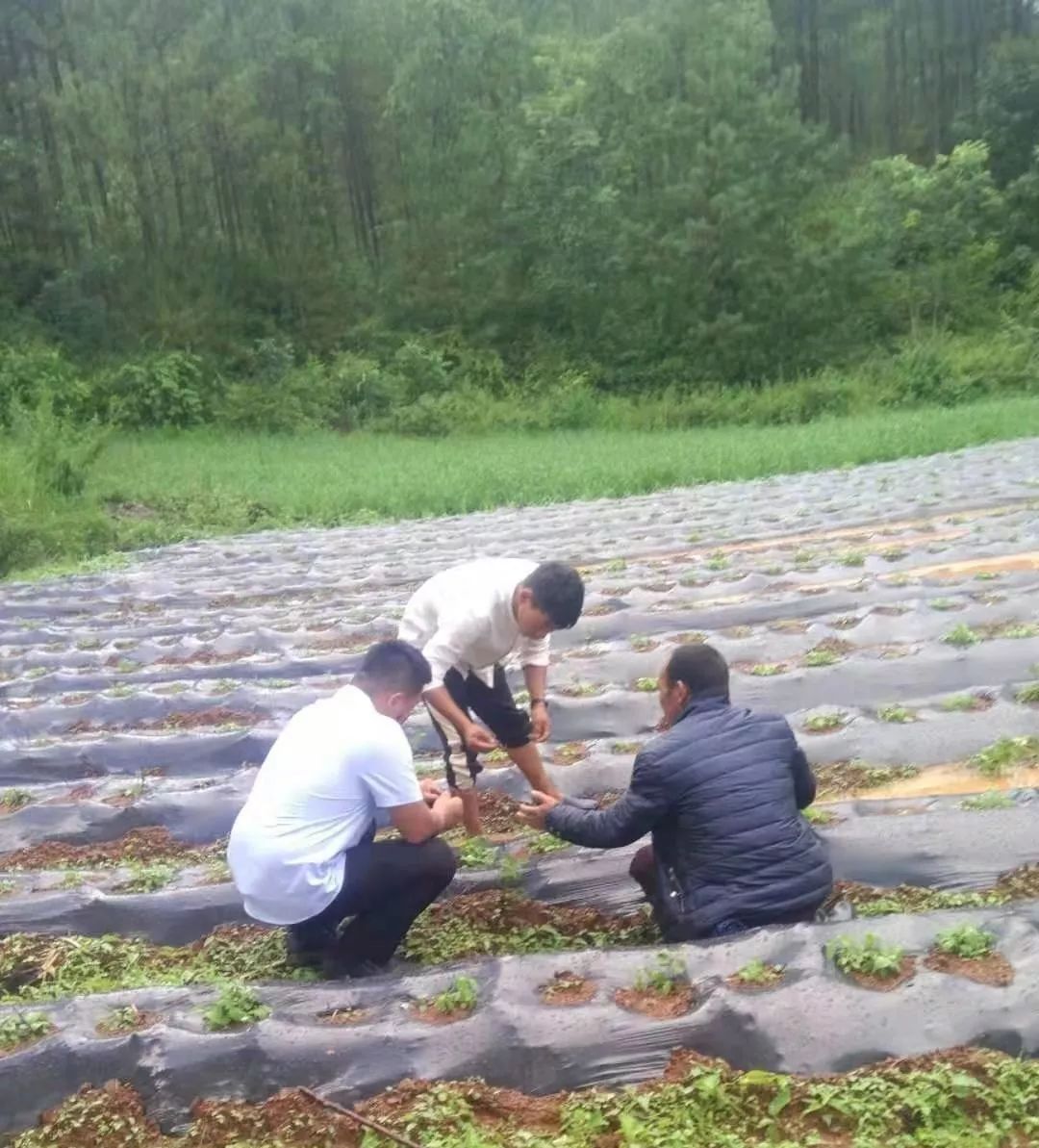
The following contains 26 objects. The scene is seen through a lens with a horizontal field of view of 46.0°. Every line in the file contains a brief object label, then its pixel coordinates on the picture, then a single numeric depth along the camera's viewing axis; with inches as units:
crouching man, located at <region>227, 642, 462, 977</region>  114.3
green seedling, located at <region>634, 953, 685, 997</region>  98.7
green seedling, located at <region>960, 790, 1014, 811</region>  121.6
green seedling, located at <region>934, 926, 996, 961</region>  95.4
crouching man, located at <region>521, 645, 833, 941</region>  109.7
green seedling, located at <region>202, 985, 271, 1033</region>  101.7
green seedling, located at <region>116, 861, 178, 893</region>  134.6
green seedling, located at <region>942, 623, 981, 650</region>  168.2
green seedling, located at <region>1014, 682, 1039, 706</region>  145.8
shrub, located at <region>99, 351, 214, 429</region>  893.8
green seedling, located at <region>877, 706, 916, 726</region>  147.5
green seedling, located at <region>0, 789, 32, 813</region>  161.6
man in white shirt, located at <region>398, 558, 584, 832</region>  137.7
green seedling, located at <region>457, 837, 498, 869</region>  134.8
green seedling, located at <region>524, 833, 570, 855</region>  135.2
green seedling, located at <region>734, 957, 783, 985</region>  96.0
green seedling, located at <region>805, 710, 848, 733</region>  150.0
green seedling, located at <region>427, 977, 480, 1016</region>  100.2
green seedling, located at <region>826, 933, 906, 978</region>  94.6
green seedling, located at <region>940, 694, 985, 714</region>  148.3
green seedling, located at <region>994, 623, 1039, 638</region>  168.1
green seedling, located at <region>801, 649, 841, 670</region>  171.2
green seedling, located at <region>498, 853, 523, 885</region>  129.6
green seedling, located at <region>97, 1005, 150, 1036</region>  103.0
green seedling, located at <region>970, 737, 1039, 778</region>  133.1
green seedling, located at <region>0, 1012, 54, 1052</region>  102.8
